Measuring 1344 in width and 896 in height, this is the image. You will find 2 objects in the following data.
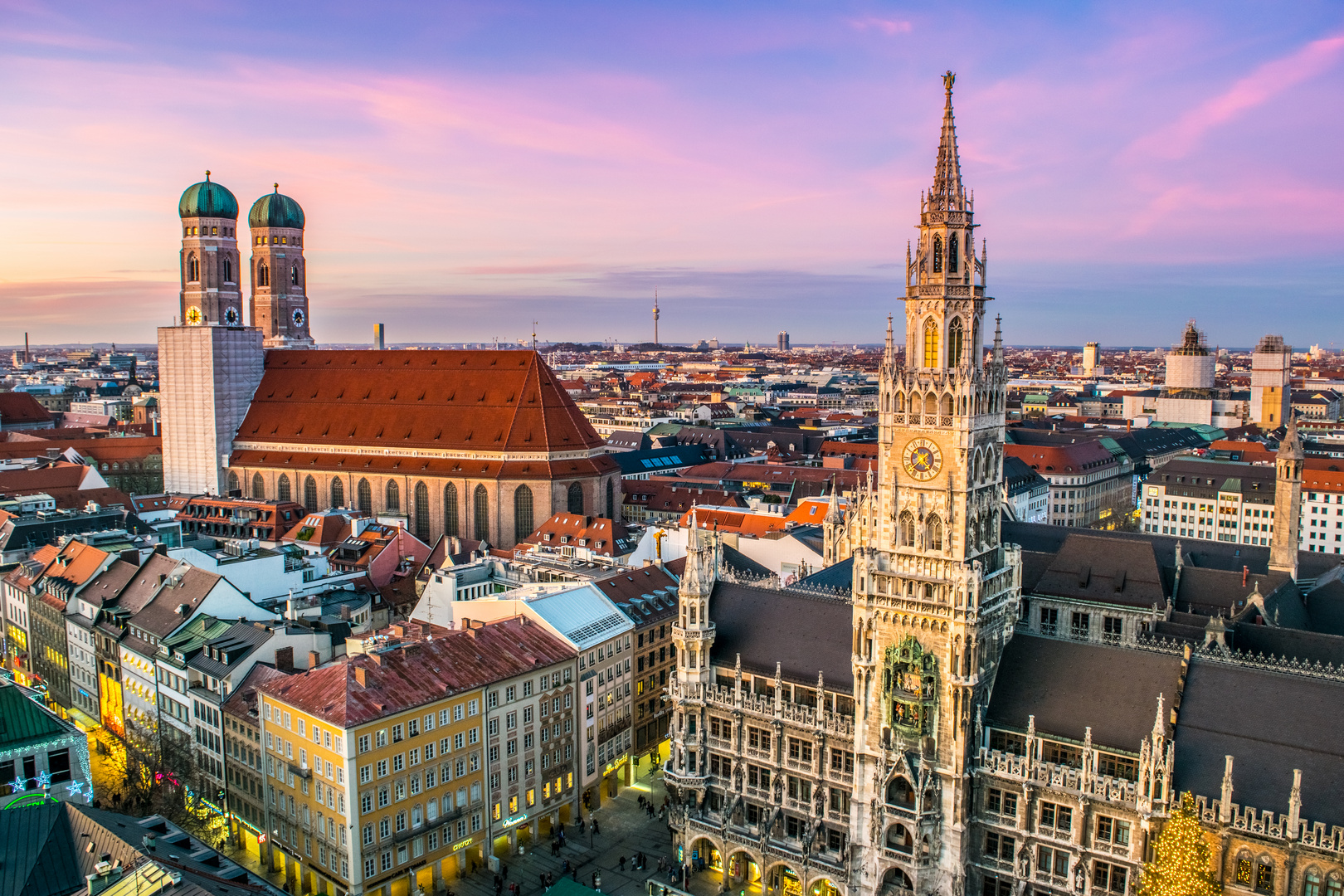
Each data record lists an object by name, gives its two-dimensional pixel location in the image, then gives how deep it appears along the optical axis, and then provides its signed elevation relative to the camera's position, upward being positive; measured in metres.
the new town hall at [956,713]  46.56 -17.04
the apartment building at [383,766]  56.22 -21.96
